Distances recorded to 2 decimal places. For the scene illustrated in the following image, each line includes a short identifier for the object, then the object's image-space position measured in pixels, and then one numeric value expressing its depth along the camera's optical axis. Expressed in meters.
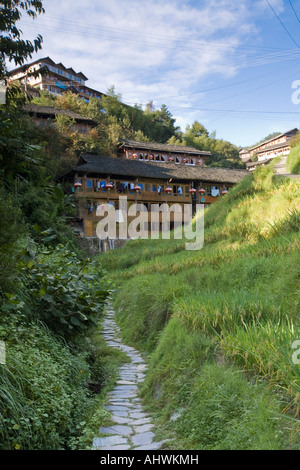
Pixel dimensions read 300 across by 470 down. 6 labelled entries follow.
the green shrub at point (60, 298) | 4.46
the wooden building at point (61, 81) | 52.44
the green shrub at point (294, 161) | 13.41
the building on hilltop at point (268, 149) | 49.57
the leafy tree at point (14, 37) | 5.97
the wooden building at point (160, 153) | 37.16
